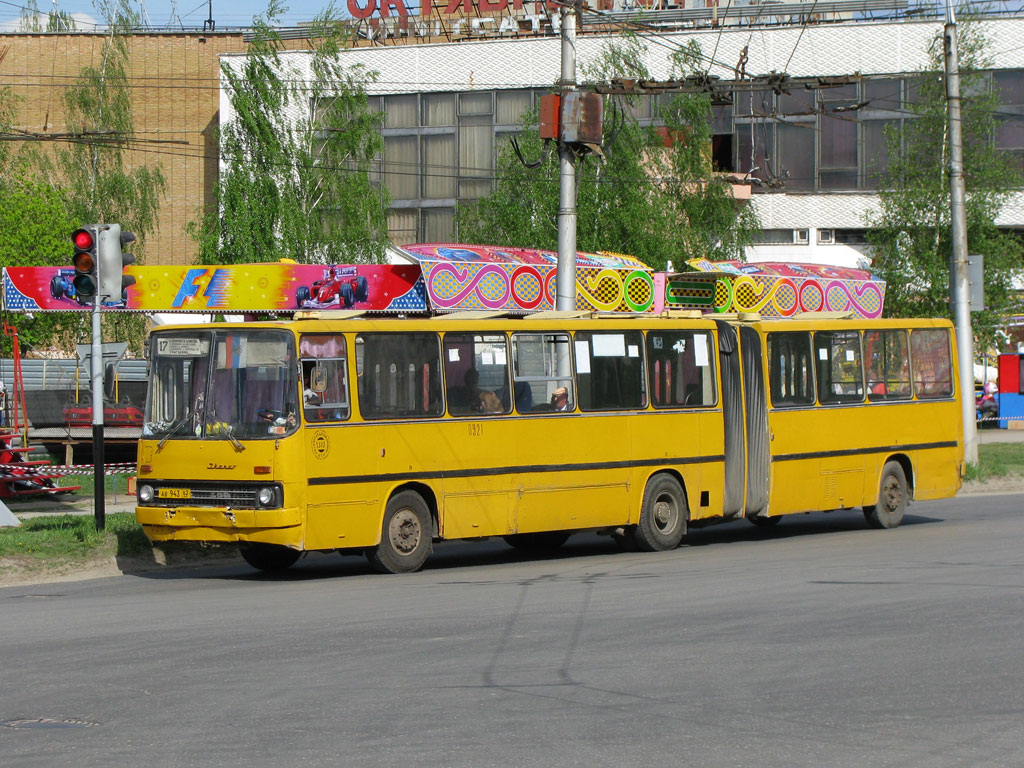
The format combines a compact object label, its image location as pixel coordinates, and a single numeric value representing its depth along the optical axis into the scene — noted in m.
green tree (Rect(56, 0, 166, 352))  60.09
